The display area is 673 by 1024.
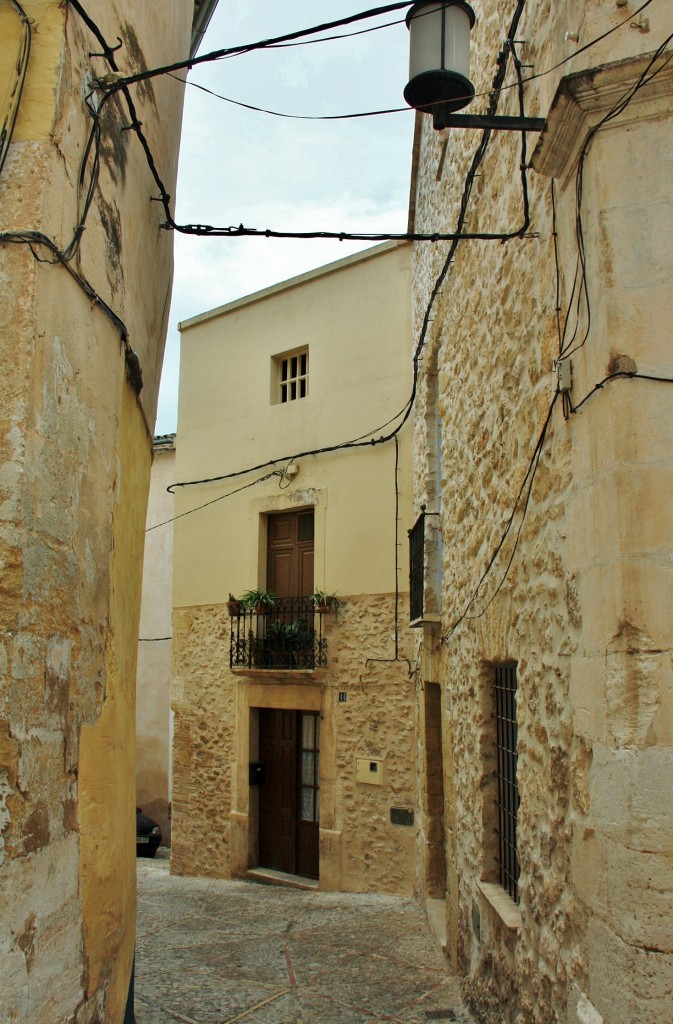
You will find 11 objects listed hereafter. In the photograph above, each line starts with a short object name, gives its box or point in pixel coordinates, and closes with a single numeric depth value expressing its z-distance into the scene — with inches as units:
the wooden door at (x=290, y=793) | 400.8
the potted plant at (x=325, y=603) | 389.1
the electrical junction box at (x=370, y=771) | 363.6
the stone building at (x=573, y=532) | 106.3
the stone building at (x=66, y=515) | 111.3
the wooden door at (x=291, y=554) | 419.2
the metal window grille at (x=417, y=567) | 284.2
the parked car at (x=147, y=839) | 525.7
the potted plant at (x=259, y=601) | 412.8
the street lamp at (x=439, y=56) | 150.2
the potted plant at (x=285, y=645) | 397.1
